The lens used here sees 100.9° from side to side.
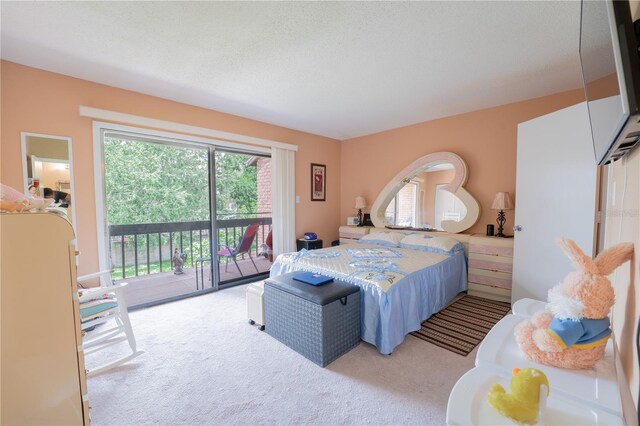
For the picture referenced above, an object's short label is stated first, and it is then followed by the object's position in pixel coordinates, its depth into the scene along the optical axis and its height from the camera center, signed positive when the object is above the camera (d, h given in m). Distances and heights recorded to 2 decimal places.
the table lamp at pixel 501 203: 3.20 +0.00
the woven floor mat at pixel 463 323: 2.29 -1.19
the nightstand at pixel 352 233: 4.52 -0.52
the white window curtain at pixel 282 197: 4.14 +0.10
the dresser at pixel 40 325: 1.13 -0.55
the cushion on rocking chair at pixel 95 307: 1.91 -0.77
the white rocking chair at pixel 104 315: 1.91 -0.87
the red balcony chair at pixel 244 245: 4.02 -0.64
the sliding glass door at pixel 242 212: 3.91 -0.14
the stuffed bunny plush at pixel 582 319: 0.81 -0.37
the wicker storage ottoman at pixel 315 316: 1.98 -0.91
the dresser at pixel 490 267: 3.04 -0.76
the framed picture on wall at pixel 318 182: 4.80 +0.40
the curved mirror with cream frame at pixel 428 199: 3.64 +0.07
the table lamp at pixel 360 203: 4.72 +0.00
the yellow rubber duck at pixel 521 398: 0.63 -0.48
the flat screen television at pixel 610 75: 0.58 +0.34
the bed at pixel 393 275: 2.15 -0.69
